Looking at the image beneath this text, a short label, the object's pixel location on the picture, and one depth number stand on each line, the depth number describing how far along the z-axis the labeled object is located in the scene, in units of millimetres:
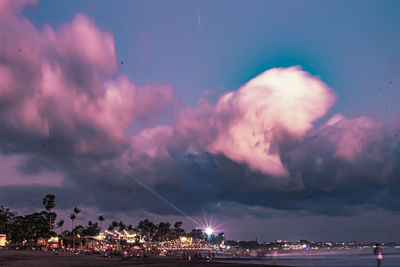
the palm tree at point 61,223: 193375
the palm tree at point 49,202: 156875
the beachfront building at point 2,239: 101325
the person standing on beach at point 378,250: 38669
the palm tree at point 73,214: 193000
